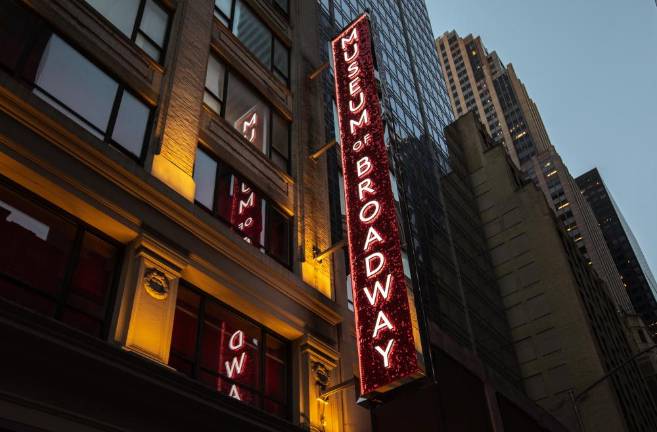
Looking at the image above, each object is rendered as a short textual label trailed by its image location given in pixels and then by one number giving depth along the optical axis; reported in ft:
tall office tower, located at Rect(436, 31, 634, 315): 488.44
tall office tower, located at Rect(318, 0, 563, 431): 50.34
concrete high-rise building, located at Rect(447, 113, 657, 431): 132.26
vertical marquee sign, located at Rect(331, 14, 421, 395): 41.75
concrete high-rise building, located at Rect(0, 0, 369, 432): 30.66
